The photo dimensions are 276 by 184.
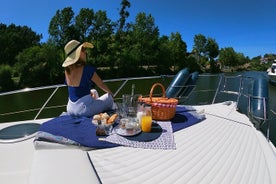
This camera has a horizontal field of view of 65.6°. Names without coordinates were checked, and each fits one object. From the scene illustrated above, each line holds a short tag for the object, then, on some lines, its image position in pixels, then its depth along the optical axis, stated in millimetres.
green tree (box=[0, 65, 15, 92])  15281
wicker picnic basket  1808
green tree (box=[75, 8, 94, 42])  24970
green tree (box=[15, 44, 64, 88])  18297
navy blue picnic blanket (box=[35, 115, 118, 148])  1334
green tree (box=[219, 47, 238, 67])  43397
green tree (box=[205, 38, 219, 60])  39656
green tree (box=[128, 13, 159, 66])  25234
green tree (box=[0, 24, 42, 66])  25516
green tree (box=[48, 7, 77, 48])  23922
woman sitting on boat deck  1878
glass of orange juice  1579
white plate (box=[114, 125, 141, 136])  1516
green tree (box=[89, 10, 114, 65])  23766
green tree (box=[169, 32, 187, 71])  27953
